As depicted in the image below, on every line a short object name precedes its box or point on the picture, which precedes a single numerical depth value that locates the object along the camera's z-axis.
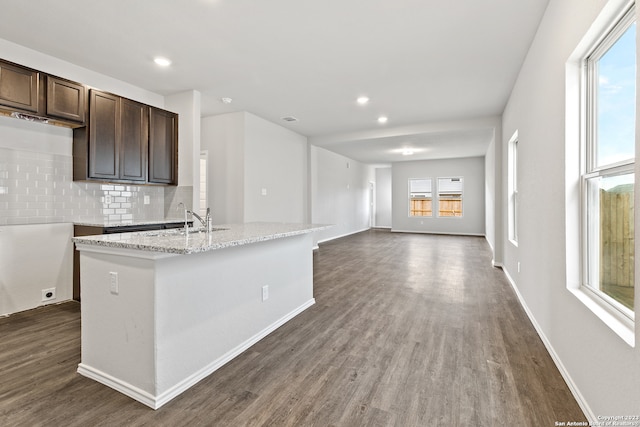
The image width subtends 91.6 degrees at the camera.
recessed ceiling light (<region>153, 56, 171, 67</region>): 3.43
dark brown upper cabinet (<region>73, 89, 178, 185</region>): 3.57
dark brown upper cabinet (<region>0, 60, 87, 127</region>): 2.86
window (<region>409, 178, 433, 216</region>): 11.05
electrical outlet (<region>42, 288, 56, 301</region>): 3.43
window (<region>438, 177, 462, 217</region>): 10.60
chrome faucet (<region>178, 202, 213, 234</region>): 2.52
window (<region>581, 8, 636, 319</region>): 1.50
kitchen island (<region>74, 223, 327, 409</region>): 1.78
